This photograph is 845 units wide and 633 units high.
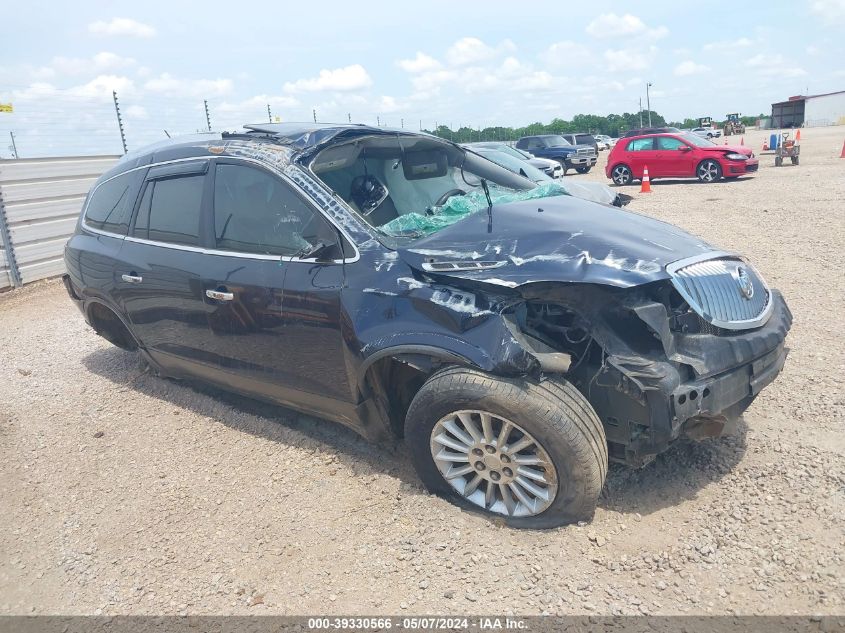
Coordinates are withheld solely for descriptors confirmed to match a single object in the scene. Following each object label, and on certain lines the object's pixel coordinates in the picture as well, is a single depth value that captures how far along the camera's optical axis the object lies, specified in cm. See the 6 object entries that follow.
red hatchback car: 1725
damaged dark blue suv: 280
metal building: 6250
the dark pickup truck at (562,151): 2469
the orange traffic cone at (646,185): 1620
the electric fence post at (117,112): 1184
